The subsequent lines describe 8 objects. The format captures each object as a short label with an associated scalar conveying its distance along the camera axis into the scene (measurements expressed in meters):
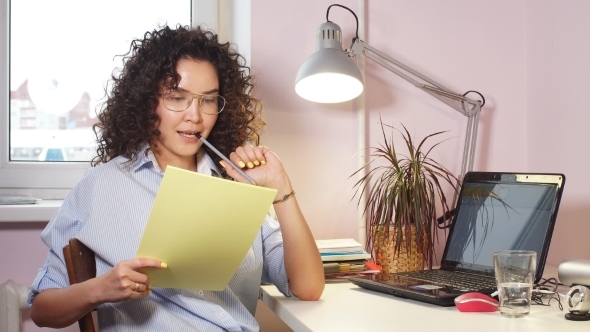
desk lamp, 1.65
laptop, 1.40
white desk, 1.14
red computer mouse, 1.23
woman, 1.33
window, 2.03
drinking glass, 1.21
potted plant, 1.71
